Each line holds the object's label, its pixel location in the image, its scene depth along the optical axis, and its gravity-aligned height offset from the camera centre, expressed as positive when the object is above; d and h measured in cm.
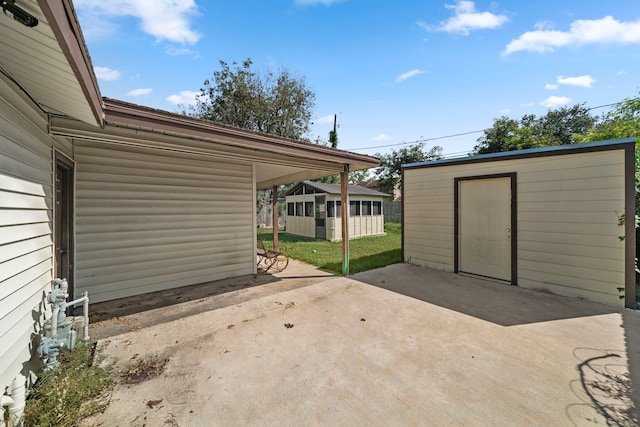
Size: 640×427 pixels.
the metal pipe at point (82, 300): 239 -87
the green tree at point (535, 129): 1644 +620
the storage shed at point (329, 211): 1163 -4
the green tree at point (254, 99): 1619 +728
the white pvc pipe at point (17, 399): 148 -107
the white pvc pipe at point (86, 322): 265 -112
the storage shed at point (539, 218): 387 -18
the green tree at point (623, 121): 686 +285
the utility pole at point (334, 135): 2288 +672
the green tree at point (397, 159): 2202 +440
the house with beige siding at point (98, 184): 164 +40
